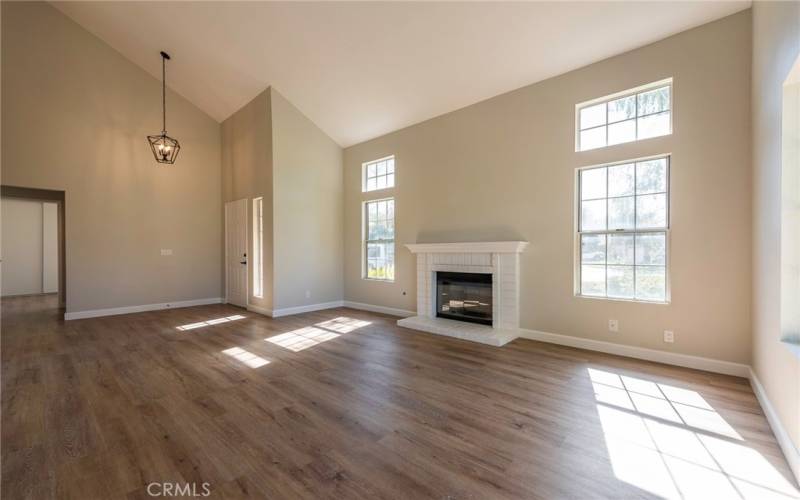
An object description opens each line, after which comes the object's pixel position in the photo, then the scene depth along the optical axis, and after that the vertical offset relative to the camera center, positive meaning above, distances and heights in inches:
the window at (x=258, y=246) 242.5 +0.6
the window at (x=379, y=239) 237.8 +5.7
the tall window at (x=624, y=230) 134.3 +7.1
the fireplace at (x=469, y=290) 170.1 -25.3
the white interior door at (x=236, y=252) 257.3 -4.3
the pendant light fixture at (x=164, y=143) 215.6 +72.2
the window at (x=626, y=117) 134.7 +56.7
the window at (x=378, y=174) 238.2 +54.4
